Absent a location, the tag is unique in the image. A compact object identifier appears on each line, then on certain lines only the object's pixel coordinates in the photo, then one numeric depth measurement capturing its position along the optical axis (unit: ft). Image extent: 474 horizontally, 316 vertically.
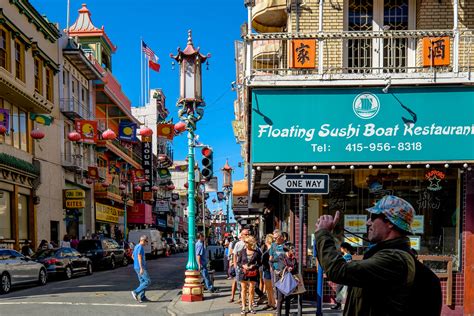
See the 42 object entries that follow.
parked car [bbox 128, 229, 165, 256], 116.37
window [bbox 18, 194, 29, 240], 84.28
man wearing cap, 8.96
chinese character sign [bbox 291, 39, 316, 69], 32.53
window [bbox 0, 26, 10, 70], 77.62
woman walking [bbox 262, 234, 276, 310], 38.01
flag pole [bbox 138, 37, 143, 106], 166.54
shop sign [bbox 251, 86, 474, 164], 32.60
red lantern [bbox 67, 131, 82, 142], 86.97
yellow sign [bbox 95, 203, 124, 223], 124.77
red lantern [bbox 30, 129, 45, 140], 74.79
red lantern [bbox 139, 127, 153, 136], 89.23
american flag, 127.54
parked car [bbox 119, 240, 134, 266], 98.83
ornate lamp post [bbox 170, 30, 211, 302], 41.98
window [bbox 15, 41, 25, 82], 83.35
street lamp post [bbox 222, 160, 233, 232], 113.80
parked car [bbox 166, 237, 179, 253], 154.98
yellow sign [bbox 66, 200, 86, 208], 100.53
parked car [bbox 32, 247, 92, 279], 63.46
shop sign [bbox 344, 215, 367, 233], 35.70
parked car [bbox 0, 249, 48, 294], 49.10
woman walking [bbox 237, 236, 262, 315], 36.37
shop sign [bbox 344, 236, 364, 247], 35.60
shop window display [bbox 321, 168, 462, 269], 34.86
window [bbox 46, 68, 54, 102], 96.53
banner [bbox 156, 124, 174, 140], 73.46
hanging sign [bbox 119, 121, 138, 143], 106.63
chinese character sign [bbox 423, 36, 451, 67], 32.32
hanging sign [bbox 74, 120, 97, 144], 89.35
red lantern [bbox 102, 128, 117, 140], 87.45
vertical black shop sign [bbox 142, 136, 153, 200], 167.19
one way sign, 24.30
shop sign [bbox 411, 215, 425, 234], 35.04
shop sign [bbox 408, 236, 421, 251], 35.06
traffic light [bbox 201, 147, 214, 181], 42.91
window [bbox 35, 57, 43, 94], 91.04
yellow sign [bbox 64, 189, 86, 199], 100.35
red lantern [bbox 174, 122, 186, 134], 52.45
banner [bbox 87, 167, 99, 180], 110.01
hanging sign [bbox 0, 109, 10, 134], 63.36
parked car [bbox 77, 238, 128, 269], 82.00
